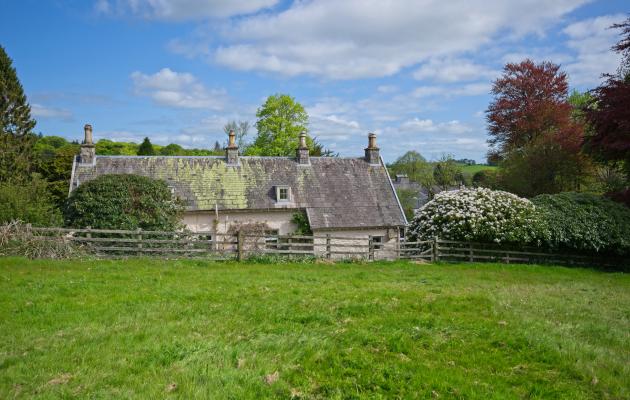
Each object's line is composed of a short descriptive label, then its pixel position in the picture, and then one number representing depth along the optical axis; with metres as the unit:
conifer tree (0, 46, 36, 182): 37.69
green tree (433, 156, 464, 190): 58.03
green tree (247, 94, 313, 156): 45.91
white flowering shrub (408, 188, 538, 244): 21.86
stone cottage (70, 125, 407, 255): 27.27
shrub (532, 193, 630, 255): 22.44
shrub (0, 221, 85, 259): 16.50
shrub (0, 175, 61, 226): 19.38
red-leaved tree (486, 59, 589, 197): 31.31
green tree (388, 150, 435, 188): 62.98
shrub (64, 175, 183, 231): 19.95
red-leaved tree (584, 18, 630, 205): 21.81
